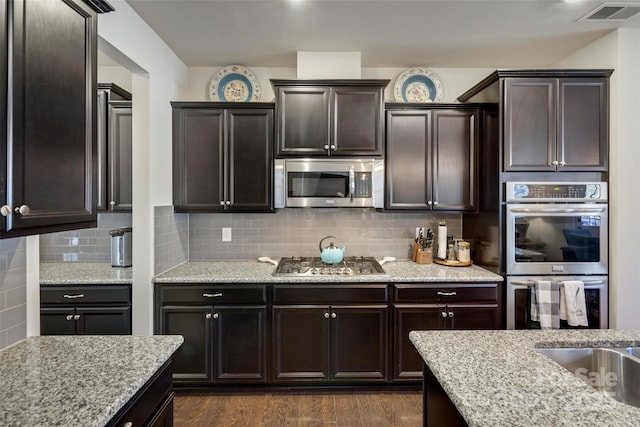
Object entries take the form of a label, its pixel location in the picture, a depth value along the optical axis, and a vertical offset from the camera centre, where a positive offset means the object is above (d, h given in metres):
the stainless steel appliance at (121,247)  2.86 -0.31
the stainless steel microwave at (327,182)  2.86 +0.25
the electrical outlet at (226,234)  3.30 -0.22
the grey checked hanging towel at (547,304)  2.48 -0.69
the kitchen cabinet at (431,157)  2.94 +0.48
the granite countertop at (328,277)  2.61 -0.51
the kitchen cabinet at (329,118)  2.85 +0.79
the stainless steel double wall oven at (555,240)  2.56 -0.22
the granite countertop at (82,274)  2.49 -0.50
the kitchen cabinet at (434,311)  2.62 -0.78
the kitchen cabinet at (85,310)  2.49 -0.74
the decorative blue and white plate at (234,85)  3.28 +1.24
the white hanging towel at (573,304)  2.48 -0.69
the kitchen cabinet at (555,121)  2.59 +0.70
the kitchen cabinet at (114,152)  2.84 +0.50
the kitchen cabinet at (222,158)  2.92 +0.47
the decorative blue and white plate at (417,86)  3.29 +1.23
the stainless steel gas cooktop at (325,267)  2.71 -0.48
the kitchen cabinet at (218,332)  2.62 -0.94
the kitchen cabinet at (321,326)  2.62 -0.90
